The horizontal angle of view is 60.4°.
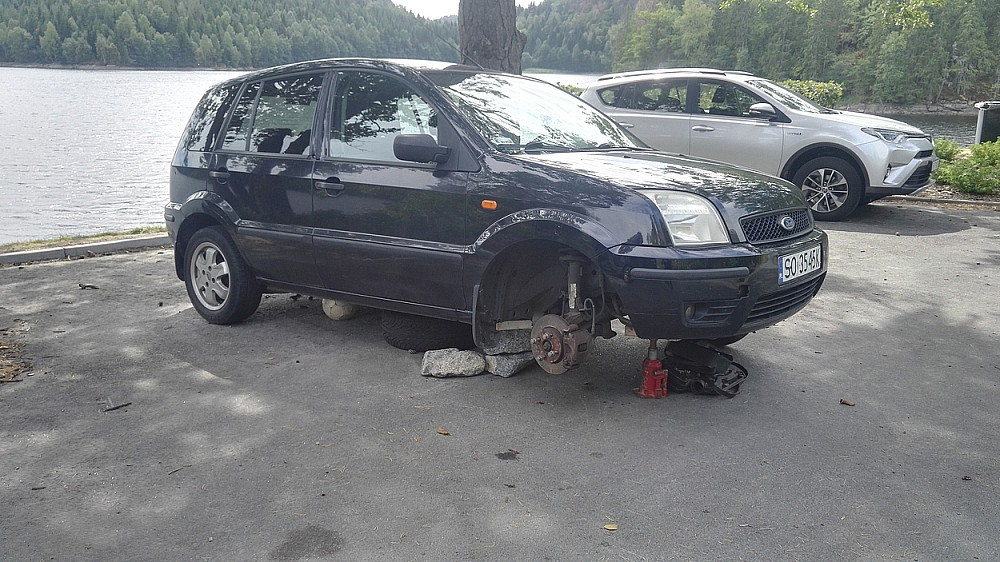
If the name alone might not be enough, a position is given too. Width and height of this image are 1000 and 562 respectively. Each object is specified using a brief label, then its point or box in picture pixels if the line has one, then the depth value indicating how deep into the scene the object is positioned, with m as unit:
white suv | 10.47
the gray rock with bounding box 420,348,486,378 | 5.04
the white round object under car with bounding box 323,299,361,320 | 6.14
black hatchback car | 4.20
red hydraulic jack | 4.65
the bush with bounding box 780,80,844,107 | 18.89
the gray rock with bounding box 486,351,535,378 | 5.05
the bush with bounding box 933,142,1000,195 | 12.25
